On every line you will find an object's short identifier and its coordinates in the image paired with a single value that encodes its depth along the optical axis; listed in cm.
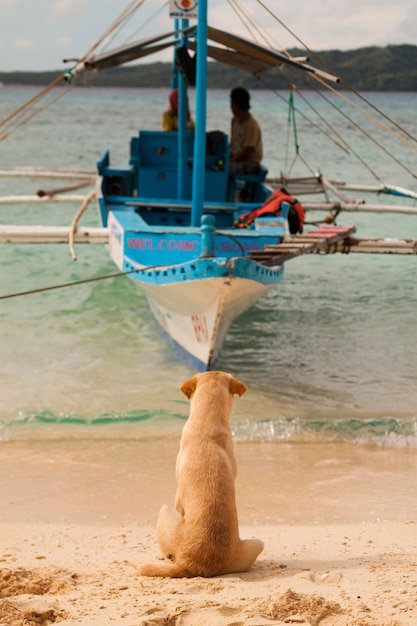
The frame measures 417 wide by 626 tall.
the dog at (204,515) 660
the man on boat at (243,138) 1994
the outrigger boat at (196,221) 1294
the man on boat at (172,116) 2138
